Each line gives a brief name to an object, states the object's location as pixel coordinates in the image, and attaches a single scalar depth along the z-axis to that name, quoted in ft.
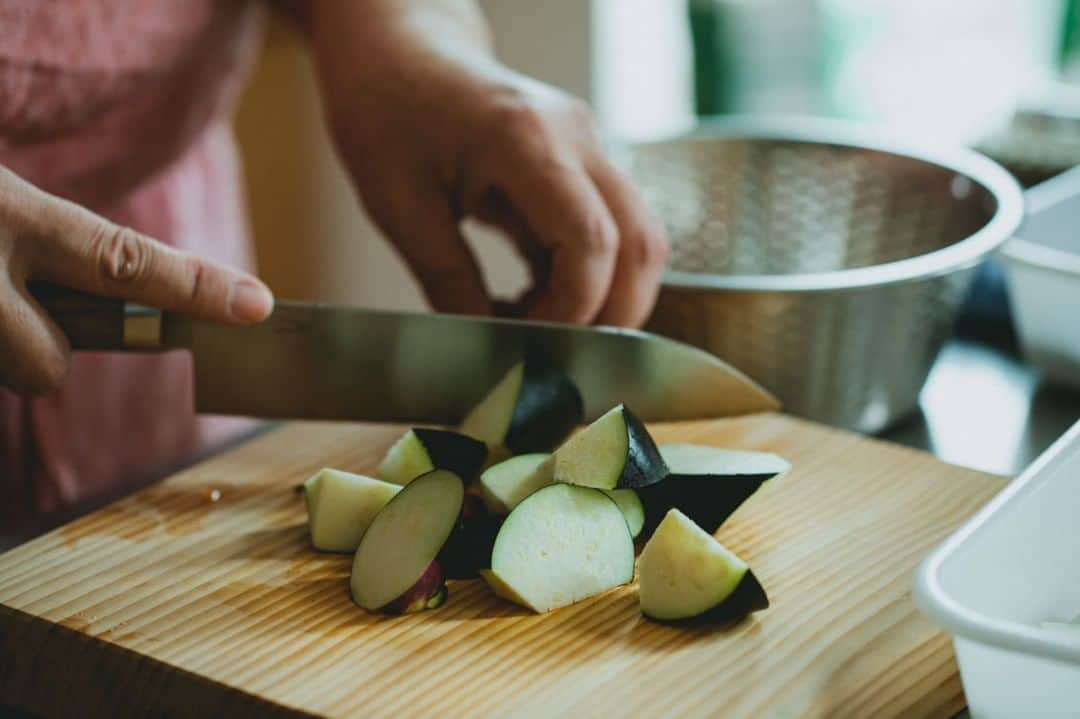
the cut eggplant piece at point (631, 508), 1.83
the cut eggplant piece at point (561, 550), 1.74
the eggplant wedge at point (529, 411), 1.94
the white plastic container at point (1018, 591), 1.47
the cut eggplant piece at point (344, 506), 1.84
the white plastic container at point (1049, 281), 2.11
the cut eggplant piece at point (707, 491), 1.83
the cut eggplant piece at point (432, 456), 1.89
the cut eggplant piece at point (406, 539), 1.74
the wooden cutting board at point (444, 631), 1.64
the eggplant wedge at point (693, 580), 1.70
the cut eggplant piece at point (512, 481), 1.83
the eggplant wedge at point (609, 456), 1.78
